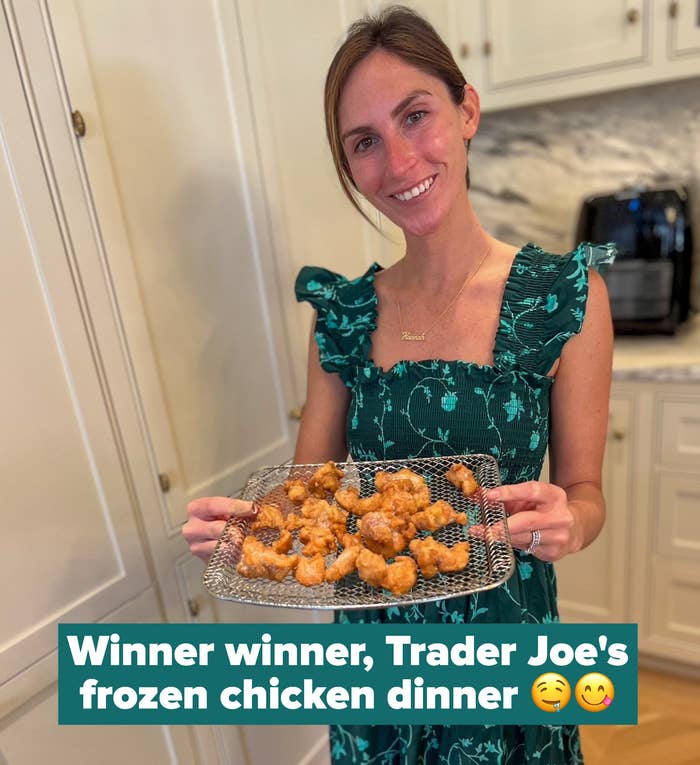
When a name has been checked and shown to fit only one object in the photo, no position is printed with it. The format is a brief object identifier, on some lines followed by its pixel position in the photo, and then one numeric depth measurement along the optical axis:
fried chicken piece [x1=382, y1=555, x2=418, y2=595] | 0.63
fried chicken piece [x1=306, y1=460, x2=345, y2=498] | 0.81
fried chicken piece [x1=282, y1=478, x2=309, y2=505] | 0.81
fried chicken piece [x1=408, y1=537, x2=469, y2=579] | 0.64
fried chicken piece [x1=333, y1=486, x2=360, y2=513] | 0.78
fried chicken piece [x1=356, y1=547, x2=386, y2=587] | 0.65
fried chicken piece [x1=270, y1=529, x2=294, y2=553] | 0.72
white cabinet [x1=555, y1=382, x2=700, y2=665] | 1.48
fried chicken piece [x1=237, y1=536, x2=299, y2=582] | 0.66
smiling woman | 0.82
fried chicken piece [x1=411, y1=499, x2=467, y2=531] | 0.71
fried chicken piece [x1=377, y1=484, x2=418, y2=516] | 0.73
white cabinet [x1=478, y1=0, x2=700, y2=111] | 1.46
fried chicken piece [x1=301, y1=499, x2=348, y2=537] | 0.75
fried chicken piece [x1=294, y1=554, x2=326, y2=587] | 0.66
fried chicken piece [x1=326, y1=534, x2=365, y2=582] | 0.67
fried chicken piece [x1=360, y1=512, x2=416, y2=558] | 0.70
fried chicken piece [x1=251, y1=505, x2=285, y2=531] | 0.75
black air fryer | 1.58
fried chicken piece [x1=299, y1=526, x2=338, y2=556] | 0.72
